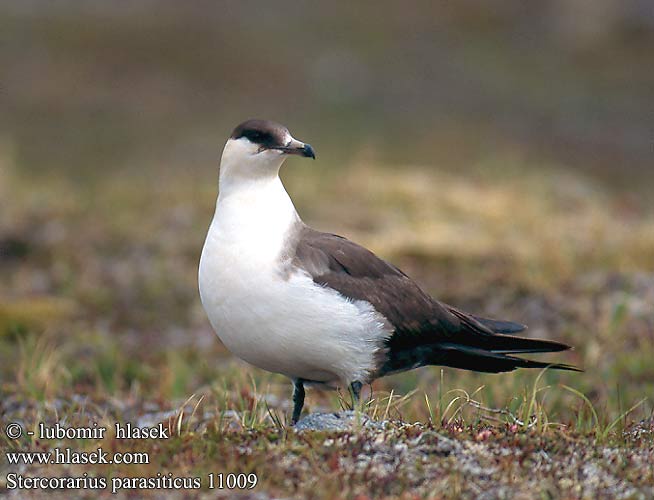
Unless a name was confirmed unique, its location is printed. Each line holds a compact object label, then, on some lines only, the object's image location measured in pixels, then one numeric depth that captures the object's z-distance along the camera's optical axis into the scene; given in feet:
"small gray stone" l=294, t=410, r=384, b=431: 27.45
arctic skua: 29.30
